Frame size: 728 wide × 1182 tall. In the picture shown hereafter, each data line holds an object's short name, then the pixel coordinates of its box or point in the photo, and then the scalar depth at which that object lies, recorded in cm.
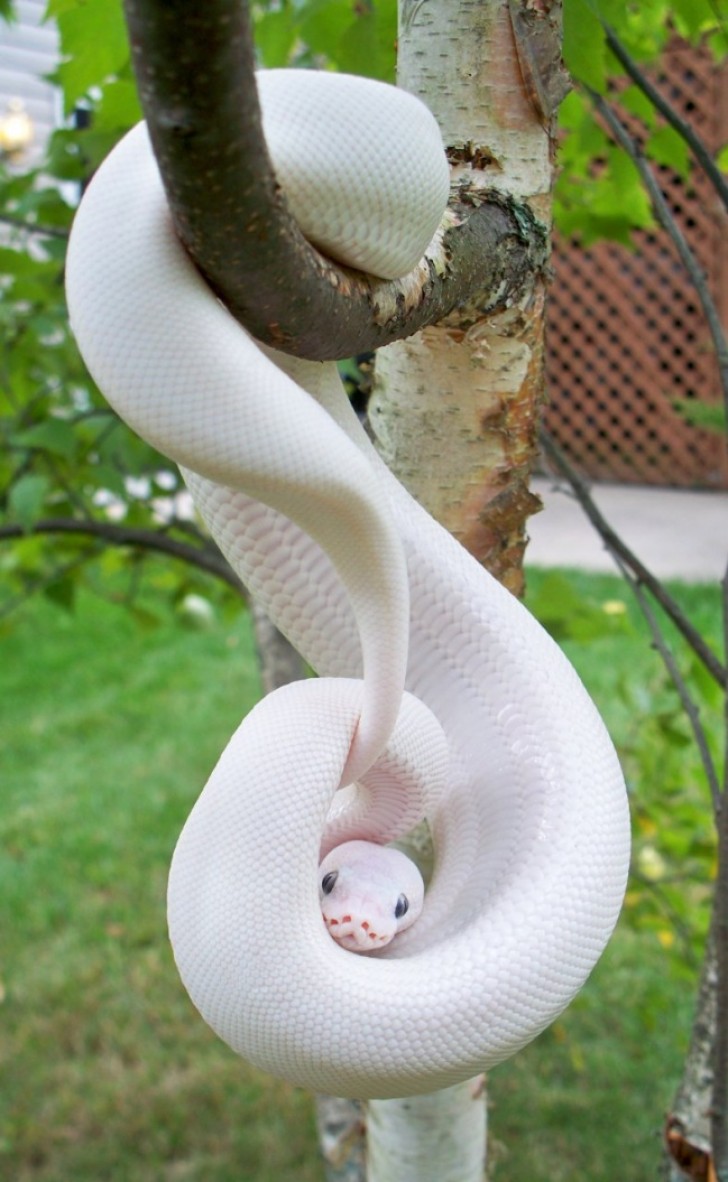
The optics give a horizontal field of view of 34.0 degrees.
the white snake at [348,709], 54
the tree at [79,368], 108
